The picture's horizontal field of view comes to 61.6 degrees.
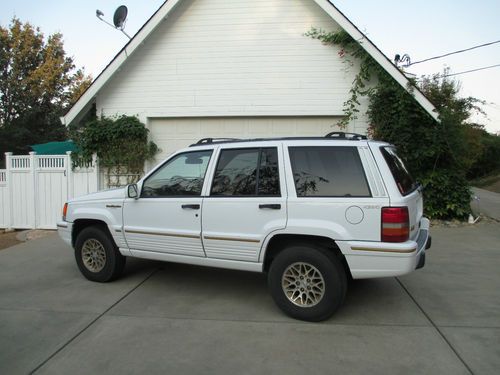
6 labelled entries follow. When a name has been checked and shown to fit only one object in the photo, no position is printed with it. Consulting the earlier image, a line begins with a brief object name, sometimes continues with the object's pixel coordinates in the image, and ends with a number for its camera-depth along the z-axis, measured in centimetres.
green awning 1091
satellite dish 1025
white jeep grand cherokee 396
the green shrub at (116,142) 973
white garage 941
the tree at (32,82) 2528
